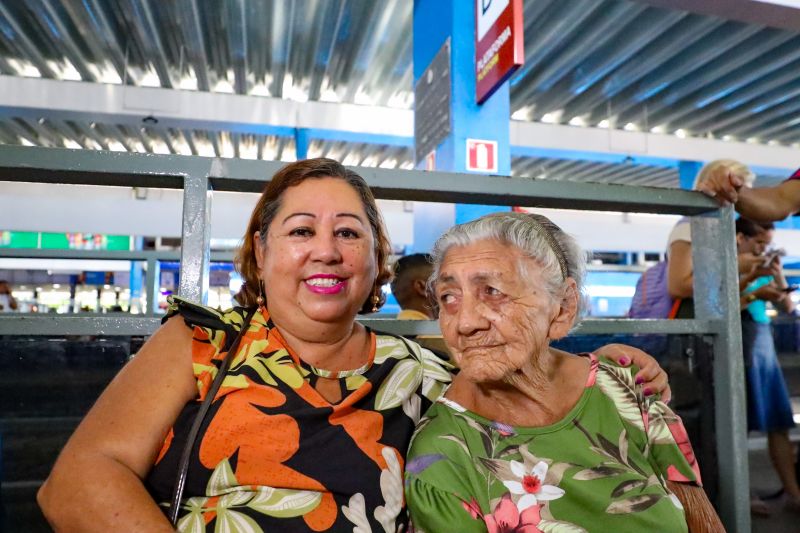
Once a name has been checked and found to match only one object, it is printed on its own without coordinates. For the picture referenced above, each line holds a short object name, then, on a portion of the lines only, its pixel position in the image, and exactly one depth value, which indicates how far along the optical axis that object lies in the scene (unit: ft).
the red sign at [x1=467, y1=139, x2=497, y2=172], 13.24
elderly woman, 3.74
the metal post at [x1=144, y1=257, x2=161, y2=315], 12.62
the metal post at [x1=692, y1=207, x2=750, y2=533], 5.06
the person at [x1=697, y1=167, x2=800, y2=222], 5.21
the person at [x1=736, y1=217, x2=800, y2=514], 8.57
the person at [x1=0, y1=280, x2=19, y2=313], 19.12
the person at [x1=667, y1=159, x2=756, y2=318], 7.22
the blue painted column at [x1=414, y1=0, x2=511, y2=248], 13.16
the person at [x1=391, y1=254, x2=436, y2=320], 9.83
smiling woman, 3.28
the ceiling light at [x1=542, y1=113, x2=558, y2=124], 26.11
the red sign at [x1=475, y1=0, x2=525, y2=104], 10.29
